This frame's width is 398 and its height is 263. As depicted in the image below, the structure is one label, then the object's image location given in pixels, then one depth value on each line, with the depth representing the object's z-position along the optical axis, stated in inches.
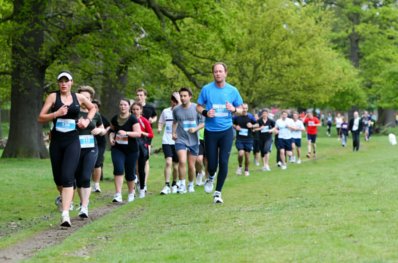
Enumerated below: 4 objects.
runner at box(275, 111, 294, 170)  1000.9
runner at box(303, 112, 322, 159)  1217.4
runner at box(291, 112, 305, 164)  1037.8
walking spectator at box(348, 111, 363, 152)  1445.6
